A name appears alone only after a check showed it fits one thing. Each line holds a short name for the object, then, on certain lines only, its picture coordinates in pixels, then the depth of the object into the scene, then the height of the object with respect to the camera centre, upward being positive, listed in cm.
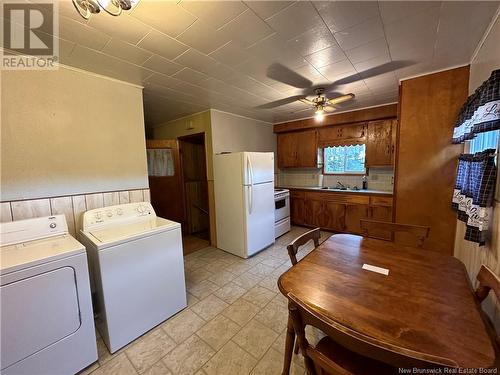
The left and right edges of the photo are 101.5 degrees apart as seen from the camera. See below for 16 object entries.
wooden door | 373 -30
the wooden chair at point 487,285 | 98 -64
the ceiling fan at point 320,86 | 207 +99
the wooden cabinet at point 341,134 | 384 +60
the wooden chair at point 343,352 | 62 -63
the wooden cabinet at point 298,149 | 446 +38
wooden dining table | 77 -67
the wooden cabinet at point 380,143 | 354 +38
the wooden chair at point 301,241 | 147 -59
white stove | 389 -90
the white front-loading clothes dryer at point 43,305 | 120 -84
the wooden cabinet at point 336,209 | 359 -86
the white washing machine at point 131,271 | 158 -85
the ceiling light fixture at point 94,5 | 94 +78
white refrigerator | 307 -54
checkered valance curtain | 127 +36
